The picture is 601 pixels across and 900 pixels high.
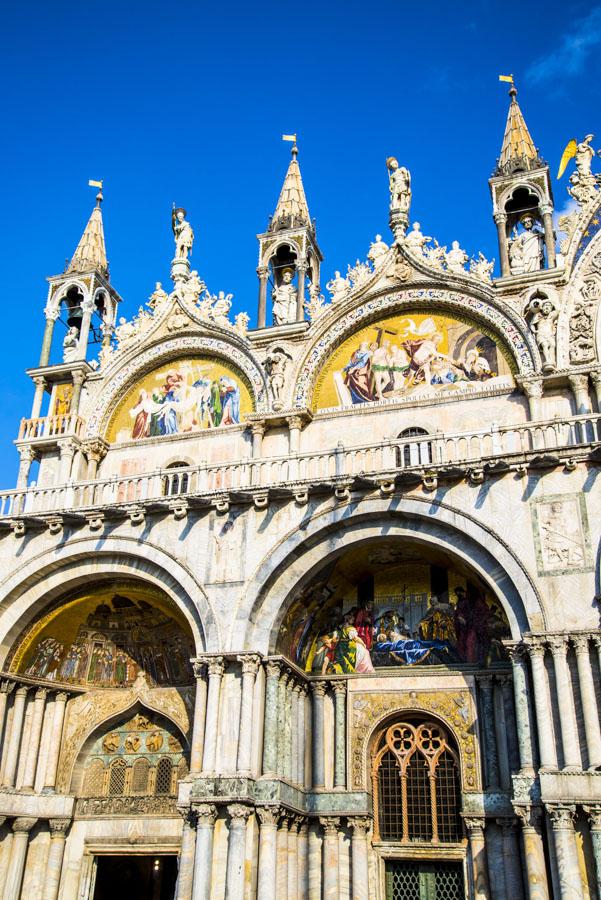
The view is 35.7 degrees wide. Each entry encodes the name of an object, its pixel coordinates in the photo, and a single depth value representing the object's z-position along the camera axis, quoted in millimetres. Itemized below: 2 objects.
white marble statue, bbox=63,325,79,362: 24675
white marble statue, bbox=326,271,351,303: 22109
